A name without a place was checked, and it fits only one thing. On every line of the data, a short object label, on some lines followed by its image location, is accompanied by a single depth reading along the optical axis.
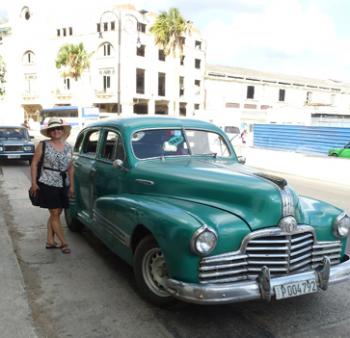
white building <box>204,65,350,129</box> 43.25
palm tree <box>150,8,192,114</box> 39.66
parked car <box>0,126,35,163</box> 14.67
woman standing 5.08
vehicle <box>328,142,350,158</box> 19.80
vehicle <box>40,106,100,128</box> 44.37
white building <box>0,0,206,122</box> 51.91
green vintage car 3.25
